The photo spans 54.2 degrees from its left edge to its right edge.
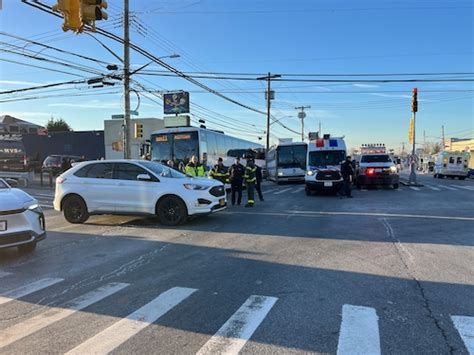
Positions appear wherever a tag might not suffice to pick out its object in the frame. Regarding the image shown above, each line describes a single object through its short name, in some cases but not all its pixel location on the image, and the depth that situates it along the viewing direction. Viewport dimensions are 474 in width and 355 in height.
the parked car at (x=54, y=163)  34.53
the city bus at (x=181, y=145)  21.95
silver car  7.46
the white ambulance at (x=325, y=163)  19.69
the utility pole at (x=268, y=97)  48.78
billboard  42.16
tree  68.43
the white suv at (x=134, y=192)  11.58
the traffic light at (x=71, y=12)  9.70
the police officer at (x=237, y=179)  16.72
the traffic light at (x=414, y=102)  26.14
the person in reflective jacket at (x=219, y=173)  17.39
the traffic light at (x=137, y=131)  23.95
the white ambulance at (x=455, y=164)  41.97
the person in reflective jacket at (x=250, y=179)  15.95
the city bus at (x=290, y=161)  30.75
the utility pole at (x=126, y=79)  22.08
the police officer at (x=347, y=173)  18.88
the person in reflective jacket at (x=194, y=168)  16.80
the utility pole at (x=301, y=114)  75.75
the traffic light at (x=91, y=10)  10.15
